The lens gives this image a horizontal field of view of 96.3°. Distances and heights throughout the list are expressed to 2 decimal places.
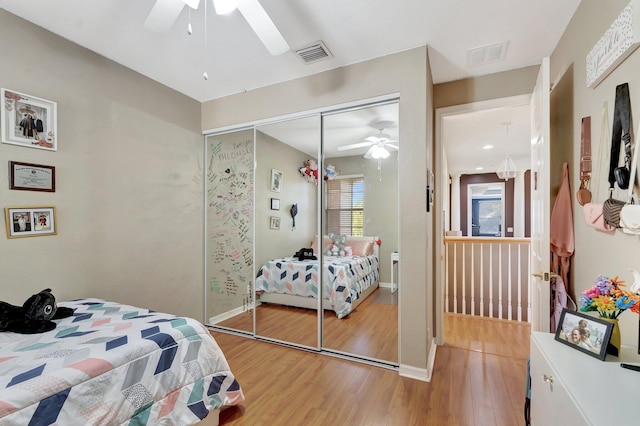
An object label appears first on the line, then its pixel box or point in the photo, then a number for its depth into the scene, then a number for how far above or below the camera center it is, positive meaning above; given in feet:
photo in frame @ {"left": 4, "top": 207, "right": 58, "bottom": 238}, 6.38 -0.18
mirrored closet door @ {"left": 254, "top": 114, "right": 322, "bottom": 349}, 9.57 -0.61
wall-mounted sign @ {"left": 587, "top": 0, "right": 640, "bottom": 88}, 3.64 +2.39
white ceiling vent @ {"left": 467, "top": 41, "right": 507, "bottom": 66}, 7.39 +4.21
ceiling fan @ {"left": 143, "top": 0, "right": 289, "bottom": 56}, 4.72 +3.40
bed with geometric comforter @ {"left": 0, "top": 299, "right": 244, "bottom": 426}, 3.70 -2.38
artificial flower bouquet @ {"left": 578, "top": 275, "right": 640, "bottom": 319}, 3.23 -1.07
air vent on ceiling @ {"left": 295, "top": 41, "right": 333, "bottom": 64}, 7.43 +4.29
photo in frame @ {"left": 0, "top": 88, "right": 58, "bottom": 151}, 6.36 +2.16
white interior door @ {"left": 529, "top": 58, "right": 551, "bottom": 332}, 5.76 +0.21
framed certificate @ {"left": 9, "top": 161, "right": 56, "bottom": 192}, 6.44 +0.86
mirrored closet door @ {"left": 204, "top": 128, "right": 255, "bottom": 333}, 10.49 -0.65
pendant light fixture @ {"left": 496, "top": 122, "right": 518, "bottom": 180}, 17.17 +2.66
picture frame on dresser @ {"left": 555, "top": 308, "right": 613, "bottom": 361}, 3.39 -1.56
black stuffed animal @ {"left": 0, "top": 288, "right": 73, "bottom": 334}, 5.28 -1.95
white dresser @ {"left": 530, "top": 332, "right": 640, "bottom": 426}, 2.56 -1.80
